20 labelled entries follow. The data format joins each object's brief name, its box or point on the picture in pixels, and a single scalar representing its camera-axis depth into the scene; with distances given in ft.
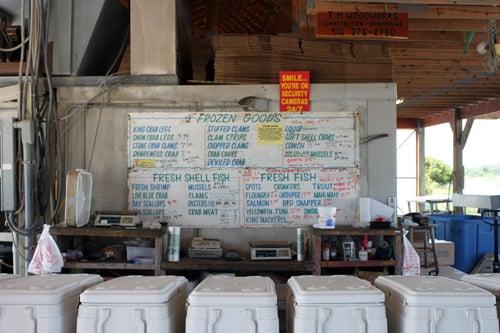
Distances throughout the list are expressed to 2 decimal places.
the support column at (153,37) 14.83
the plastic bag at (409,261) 13.12
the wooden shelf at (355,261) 12.90
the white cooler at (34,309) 6.32
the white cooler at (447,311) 6.17
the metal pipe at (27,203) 13.91
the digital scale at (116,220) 13.24
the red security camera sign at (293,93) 14.43
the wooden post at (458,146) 32.53
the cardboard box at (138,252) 13.65
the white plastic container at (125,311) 6.22
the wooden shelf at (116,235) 12.89
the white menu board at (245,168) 14.38
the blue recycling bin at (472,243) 21.34
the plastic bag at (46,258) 12.42
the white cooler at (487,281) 7.09
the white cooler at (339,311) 6.19
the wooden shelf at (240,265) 13.04
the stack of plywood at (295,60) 15.17
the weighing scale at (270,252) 13.43
